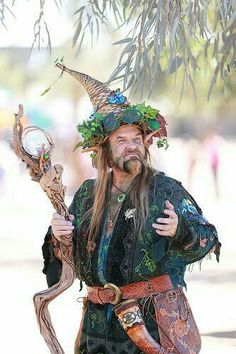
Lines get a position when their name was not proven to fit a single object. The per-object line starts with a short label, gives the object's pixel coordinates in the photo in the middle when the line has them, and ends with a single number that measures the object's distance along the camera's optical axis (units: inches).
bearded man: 340.2
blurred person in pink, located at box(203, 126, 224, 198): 1579.3
